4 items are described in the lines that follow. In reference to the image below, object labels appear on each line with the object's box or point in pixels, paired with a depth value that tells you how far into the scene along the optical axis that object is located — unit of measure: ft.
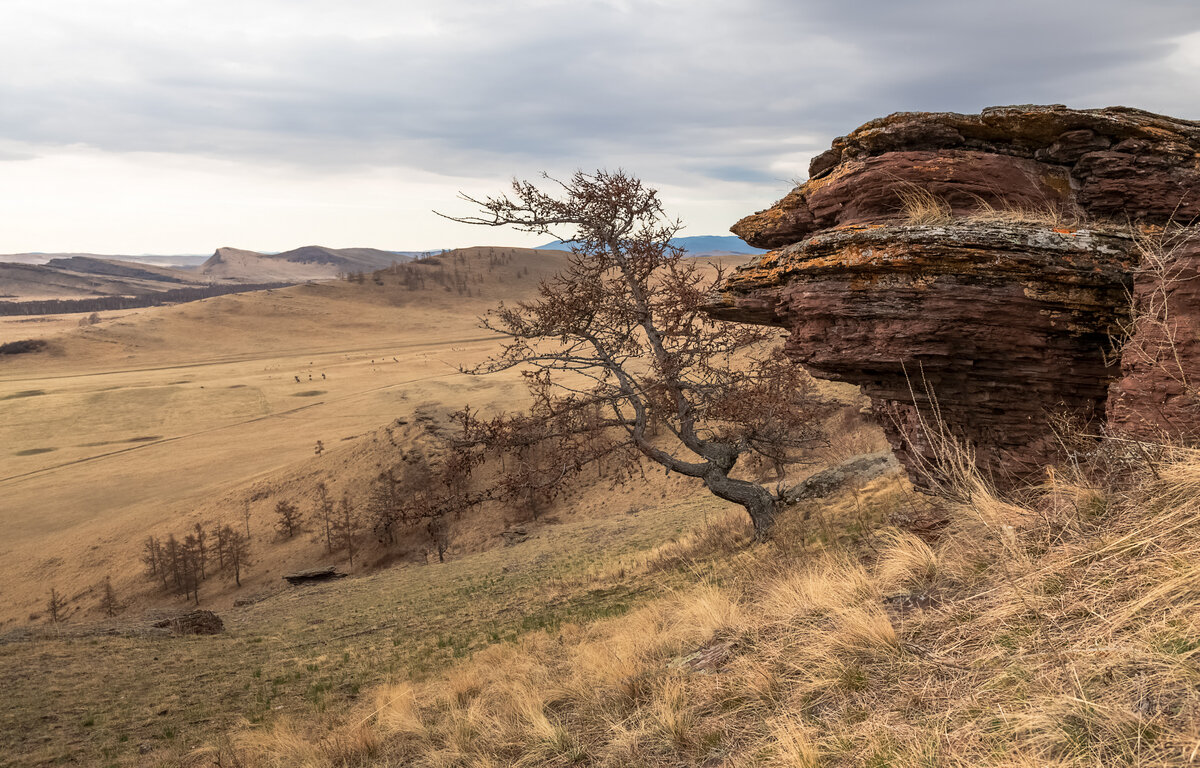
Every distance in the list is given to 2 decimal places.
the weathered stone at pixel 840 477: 43.16
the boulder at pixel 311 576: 81.92
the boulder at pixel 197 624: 53.52
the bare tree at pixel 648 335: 39.70
